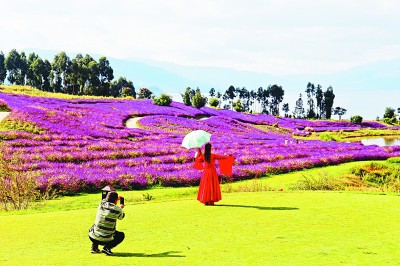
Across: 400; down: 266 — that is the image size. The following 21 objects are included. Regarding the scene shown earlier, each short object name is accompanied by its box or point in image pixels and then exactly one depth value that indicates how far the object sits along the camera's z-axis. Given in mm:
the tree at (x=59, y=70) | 141125
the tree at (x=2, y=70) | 163375
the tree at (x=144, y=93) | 167750
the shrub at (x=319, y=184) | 24609
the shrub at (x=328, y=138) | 77812
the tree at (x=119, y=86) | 172062
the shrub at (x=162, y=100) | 105519
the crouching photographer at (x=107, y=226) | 10812
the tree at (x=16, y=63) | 155750
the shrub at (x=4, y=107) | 54656
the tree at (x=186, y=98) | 122562
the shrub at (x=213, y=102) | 149488
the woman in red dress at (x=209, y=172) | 17938
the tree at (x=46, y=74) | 142550
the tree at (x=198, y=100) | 115750
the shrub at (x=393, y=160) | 36912
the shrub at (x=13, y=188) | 19906
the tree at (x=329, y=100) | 189250
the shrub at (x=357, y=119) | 145750
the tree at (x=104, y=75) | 155888
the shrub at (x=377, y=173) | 30206
